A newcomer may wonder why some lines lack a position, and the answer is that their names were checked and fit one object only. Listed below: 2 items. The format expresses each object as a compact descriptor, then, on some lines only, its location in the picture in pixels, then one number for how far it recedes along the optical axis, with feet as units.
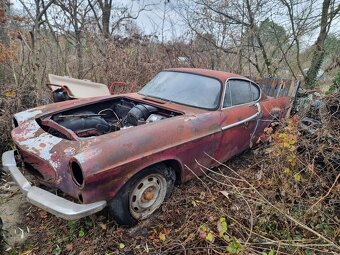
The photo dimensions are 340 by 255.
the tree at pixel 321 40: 28.53
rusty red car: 7.87
